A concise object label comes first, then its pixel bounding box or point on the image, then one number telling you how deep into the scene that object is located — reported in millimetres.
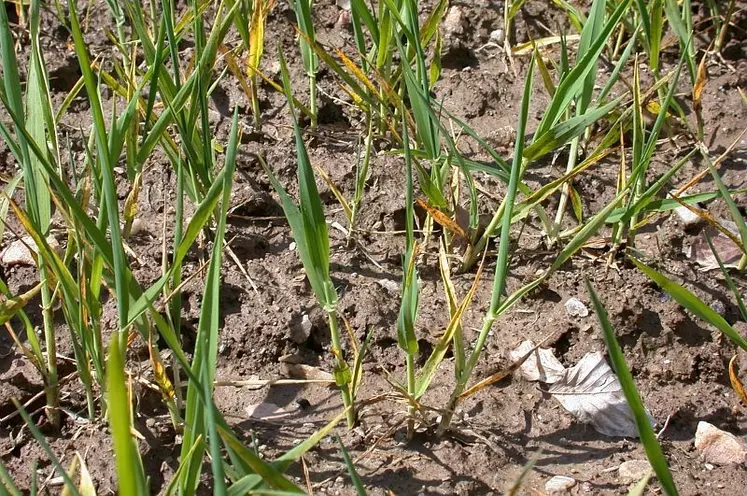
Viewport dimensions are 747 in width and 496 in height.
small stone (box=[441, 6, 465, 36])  1621
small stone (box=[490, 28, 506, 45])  1629
